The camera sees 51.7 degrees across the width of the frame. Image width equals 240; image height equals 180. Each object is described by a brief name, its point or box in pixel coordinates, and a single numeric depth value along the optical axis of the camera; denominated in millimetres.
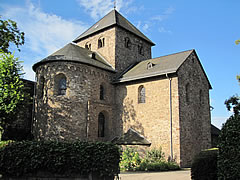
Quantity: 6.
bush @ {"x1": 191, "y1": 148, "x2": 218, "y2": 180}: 9738
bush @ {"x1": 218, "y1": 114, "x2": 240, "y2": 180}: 7527
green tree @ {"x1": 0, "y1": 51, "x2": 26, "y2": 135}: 18188
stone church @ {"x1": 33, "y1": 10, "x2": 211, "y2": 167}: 19562
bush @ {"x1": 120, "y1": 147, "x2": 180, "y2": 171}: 16781
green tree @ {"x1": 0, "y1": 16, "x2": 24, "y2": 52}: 15047
